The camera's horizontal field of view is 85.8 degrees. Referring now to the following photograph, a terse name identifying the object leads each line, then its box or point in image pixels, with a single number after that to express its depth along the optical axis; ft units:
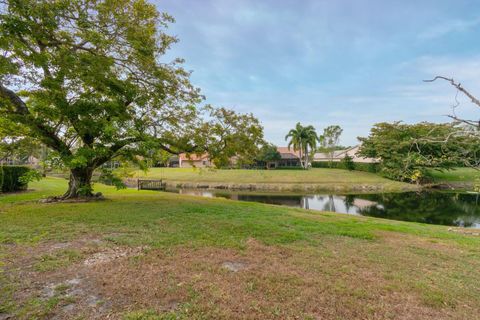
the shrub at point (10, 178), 44.40
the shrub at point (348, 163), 145.48
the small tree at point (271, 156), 167.40
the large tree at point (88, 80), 26.20
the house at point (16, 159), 38.43
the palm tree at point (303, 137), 166.71
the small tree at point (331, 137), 189.38
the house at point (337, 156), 153.01
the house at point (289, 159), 200.34
